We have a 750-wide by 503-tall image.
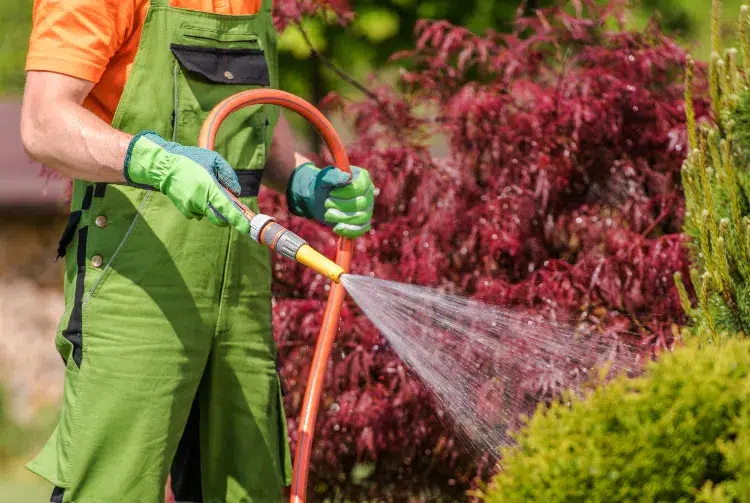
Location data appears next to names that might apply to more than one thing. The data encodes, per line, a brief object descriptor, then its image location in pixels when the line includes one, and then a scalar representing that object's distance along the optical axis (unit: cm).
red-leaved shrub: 729
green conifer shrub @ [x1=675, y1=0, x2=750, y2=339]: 585
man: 476
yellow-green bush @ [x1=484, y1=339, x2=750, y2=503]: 381
